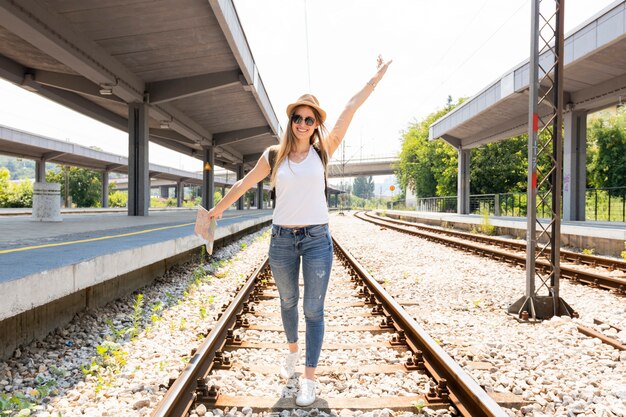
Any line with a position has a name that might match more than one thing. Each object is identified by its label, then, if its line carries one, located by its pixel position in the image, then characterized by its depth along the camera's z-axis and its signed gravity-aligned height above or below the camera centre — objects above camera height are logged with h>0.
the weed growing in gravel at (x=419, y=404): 3.03 -1.28
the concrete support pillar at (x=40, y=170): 42.12 +3.35
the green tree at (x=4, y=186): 47.97 +2.14
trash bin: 12.75 +0.14
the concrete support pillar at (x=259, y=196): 51.09 +1.28
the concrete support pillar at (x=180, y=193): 77.22 +2.44
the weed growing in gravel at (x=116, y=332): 4.70 -1.29
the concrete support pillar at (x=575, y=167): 18.41 +1.69
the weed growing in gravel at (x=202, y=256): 10.40 -1.14
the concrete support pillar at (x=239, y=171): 43.69 +3.45
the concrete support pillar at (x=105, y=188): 55.50 +2.27
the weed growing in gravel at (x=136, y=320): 4.79 -1.31
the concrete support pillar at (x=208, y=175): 29.73 +2.06
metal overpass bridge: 71.12 +6.71
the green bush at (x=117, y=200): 67.30 +1.03
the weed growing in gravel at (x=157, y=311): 5.21 -1.29
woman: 2.96 +0.02
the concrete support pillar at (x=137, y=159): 17.92 +1.90
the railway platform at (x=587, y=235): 12.14 -0.76
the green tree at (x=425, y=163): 45.94 +4.99
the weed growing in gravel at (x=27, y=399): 2.95 -1.31
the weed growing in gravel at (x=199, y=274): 8.34 -1.24
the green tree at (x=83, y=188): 63.59 +2.54
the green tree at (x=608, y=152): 35.84 +4.63
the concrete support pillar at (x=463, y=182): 32.16 +1.87
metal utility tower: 5.74 +0.42
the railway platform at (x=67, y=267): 3.88 -0.64
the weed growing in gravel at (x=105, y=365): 3.58 -1.32
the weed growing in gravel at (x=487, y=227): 19.28 -0.77
